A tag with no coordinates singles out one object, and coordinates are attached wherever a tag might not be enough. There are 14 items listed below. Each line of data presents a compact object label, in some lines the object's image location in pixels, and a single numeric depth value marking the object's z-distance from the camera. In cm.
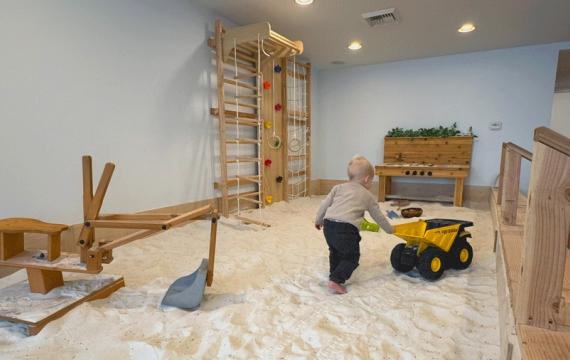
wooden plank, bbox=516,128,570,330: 87
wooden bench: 451
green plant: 483
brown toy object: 383
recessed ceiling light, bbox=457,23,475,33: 376
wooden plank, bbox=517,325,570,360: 84
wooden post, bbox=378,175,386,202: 502
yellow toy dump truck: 195
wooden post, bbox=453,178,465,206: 449
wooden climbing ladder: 340
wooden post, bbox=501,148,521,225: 214
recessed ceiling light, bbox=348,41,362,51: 439
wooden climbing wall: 440
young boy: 186
